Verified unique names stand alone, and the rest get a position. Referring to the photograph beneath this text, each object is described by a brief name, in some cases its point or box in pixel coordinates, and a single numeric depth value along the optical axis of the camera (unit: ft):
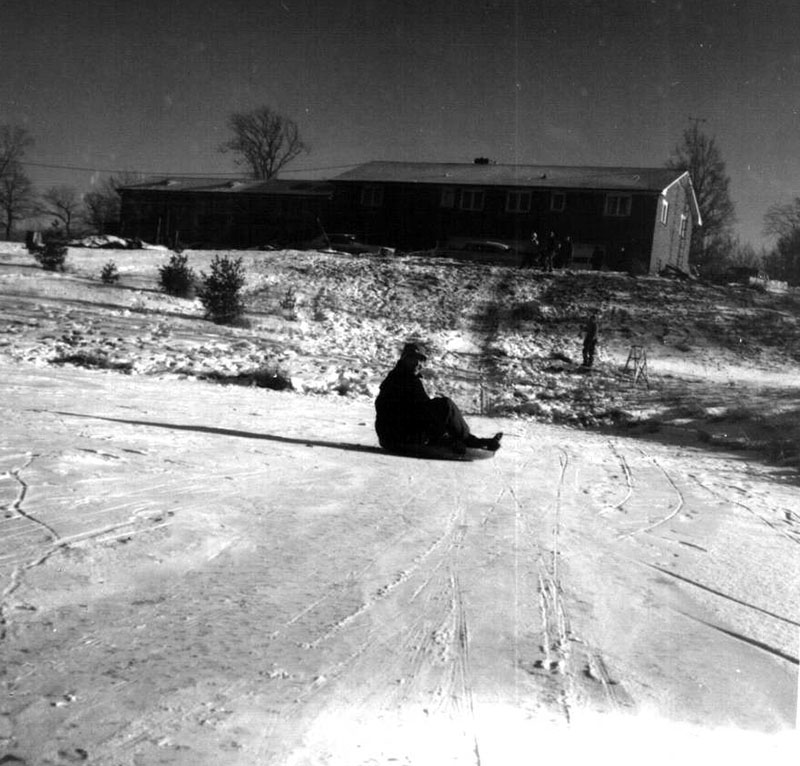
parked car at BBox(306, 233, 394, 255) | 149.89
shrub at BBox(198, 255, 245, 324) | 79.77
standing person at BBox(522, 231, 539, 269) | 135.63
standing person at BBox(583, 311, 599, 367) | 75.97
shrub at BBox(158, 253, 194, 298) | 90.89
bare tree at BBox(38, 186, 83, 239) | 265.13
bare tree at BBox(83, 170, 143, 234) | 263.49
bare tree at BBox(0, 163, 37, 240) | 173.77
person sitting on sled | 32.65
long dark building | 154.92
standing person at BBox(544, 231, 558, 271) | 128.77
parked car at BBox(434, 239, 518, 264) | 148.66
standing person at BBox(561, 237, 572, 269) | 139.13
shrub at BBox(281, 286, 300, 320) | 87.56
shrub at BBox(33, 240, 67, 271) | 97.55
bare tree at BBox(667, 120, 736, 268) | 168.55
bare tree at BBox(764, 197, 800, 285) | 165.68
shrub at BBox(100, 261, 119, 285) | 93.09
